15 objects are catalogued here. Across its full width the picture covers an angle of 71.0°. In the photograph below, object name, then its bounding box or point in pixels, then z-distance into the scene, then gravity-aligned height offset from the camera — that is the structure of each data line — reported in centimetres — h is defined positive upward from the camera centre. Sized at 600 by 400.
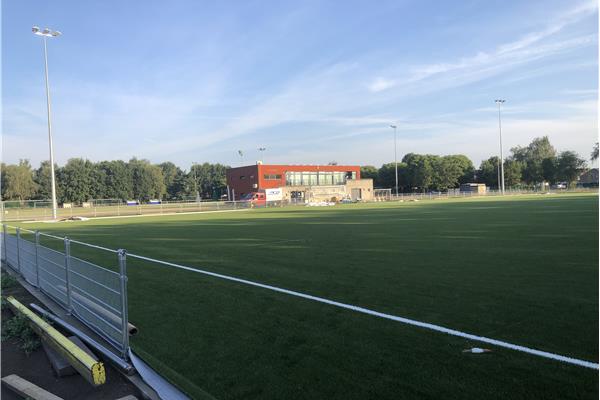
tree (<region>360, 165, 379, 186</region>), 12101 +379
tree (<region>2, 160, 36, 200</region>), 8081 +276
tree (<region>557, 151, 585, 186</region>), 10619 +338
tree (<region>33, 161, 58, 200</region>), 8912 +239
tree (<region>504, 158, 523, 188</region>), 10988 +192
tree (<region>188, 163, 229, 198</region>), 12331 +384
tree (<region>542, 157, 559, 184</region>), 10906 +295
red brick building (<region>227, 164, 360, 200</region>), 8400 +253
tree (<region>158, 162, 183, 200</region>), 12195 +291
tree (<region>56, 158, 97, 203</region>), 8706 +275
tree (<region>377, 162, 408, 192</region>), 11388 +238
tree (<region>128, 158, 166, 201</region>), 10250 +291
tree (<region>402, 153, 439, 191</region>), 10525 +326
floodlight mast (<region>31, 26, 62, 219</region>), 3444 +645
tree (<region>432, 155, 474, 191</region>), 10694 +297
